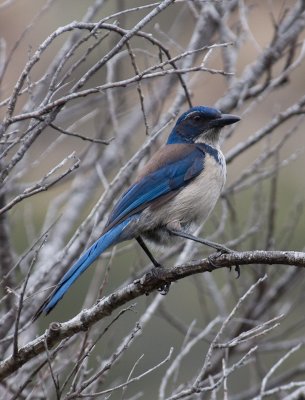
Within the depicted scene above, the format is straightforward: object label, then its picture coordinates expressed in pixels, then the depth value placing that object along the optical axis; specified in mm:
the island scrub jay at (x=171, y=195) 10672
